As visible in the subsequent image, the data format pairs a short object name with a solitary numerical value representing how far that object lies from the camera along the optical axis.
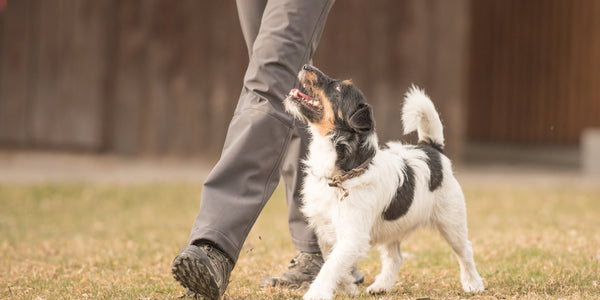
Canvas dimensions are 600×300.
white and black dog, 6.64
